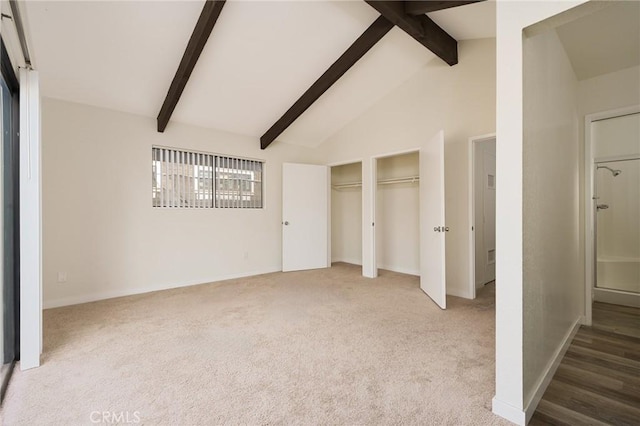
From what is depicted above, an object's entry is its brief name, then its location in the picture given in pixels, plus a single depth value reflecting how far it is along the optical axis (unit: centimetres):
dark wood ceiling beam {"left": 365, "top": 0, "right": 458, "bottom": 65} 246
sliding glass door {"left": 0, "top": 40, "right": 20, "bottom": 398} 183
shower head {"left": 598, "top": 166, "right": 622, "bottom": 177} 344
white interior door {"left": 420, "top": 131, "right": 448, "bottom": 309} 304
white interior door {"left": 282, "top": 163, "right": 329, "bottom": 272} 484
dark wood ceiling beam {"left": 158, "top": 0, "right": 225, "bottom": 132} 237
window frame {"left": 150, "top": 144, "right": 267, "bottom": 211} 376
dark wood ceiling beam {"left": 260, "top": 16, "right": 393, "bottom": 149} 295
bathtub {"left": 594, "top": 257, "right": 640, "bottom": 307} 308
